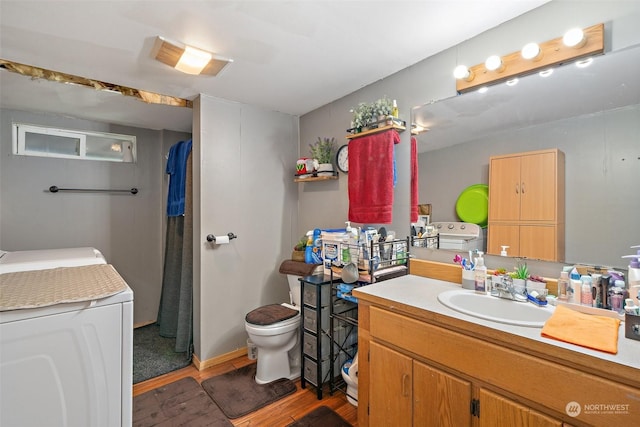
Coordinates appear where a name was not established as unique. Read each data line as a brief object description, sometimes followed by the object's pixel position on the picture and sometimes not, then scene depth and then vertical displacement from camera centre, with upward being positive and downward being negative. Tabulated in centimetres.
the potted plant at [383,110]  190 +68
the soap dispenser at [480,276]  143 -32
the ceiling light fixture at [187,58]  168 +96
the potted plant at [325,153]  245 +51
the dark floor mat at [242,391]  189 -127
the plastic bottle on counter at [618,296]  108 -32
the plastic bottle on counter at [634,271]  105 -22
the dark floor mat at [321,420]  171 -126
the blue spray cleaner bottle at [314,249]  231 -30
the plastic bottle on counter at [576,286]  118 -30
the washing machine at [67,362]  90 -50
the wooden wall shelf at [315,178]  245 +30
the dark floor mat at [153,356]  233 -128
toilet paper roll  242 -23
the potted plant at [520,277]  134 -31
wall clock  237 +44
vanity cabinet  84 -58
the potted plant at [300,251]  245 -33
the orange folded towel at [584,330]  87 -39
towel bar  274 +22
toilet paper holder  239 -22
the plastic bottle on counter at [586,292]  116 -32
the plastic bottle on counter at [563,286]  123 -32
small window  266 +68
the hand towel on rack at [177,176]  271 +35
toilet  208 -91
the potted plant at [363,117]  199 +66
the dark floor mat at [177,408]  176 -127
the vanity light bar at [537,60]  124 +73
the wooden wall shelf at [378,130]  188 +55
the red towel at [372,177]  188 +24
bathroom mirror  117 +35
